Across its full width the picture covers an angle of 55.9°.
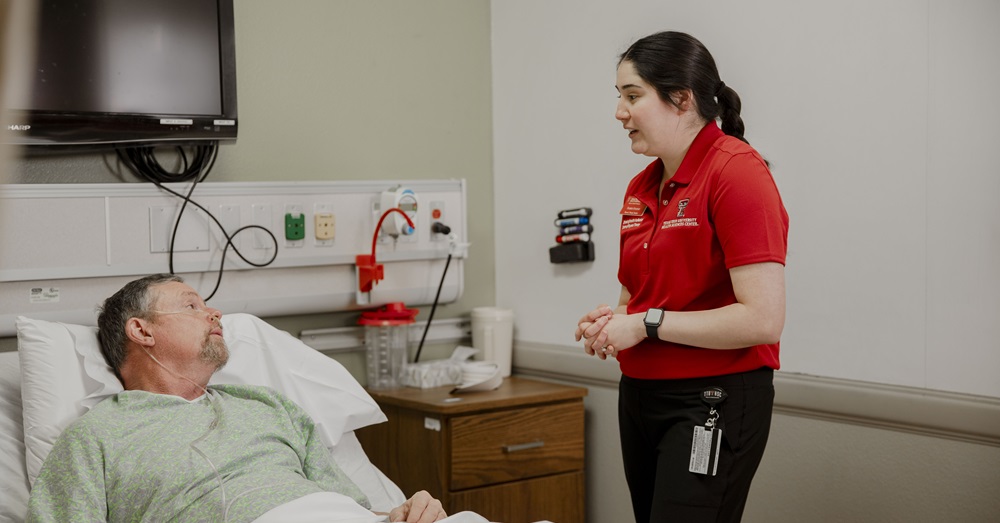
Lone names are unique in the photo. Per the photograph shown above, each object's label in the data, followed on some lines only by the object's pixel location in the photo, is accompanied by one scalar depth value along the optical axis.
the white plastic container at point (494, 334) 3.17
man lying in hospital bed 1.78
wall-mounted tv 2.40
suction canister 2.99
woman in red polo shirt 1.71
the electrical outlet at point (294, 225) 2.81
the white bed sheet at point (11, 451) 1.90
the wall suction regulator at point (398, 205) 2.91
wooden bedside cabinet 2.66
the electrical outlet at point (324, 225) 2.86
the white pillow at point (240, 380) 1.98
